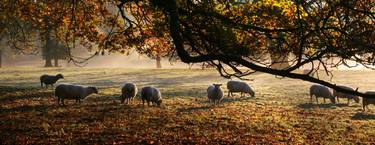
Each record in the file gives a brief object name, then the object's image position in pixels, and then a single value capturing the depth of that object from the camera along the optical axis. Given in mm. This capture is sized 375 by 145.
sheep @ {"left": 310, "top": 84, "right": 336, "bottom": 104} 24391
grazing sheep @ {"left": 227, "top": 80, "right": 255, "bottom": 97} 26750
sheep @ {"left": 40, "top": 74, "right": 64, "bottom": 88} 28672
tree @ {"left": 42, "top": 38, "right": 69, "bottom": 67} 72794
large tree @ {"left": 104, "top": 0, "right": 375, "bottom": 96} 8555
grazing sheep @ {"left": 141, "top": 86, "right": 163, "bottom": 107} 20734
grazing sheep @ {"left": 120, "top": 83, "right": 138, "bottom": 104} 21345
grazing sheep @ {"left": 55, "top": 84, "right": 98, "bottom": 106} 20125
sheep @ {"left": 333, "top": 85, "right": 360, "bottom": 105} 23936
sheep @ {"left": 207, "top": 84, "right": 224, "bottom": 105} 22469
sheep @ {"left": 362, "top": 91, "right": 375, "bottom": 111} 21781
